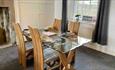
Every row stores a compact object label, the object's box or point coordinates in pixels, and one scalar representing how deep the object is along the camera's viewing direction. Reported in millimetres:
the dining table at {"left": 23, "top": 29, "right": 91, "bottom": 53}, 1177
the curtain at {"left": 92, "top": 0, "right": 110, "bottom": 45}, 1834
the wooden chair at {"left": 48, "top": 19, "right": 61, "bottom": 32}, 1799
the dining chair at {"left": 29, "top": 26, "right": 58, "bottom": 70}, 1135
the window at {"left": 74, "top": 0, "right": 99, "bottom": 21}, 2106
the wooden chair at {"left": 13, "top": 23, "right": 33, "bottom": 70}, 1412
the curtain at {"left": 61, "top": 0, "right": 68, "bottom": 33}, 2327
